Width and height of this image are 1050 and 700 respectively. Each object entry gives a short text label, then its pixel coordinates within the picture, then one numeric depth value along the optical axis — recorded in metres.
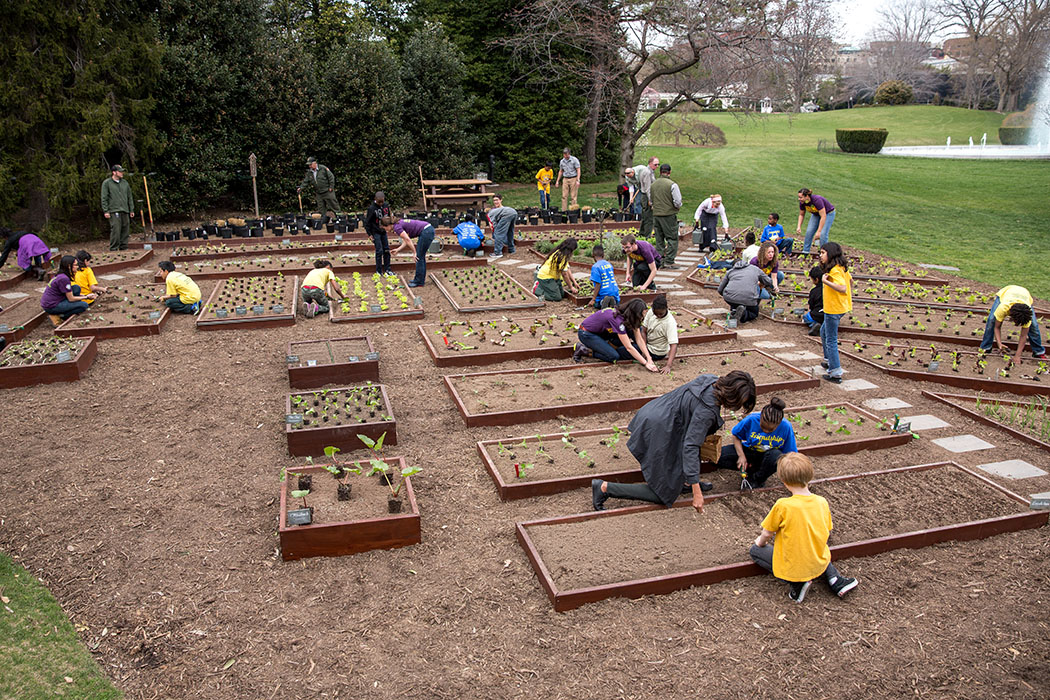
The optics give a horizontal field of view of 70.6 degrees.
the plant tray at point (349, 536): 5.13
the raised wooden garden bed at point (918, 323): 9.58
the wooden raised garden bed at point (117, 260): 13.08
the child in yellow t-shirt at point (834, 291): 7.89
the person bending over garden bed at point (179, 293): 10.38
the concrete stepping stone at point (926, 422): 7.24
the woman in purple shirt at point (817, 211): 12.88
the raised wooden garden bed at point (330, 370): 8.02
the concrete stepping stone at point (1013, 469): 6.32
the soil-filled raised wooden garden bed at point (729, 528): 4.79
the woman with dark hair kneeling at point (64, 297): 9.84
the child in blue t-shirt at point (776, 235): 13.01
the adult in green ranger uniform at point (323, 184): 17.11
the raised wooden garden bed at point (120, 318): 9.51
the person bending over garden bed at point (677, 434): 5.02
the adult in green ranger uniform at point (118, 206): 14.17
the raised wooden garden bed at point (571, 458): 5.98
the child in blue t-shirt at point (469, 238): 13.87
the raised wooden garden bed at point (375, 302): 10.33
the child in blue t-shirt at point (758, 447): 5.82
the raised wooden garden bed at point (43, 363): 8.05
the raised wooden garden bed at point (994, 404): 7.03
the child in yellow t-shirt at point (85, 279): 10.34
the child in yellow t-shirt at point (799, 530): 4.57
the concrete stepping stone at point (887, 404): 7.70
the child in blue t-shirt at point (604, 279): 9.91
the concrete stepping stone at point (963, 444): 6.81
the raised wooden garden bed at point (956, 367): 8.08
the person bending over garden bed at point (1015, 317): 8.25
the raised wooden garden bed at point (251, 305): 9.97
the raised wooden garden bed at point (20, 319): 9.39
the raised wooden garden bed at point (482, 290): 10.87
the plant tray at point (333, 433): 6.59
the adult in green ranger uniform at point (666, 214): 12.70
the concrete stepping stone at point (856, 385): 8.17
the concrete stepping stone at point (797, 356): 9.04
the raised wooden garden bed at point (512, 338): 8.87
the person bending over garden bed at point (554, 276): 10.95
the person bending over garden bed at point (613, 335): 8.09
